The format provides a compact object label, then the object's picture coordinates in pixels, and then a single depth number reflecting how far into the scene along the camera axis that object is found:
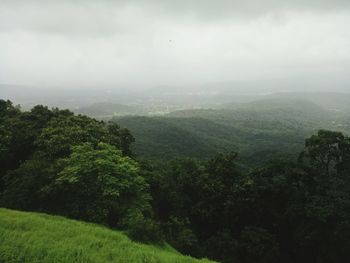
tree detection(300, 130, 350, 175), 31.91
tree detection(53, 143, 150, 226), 17.09
